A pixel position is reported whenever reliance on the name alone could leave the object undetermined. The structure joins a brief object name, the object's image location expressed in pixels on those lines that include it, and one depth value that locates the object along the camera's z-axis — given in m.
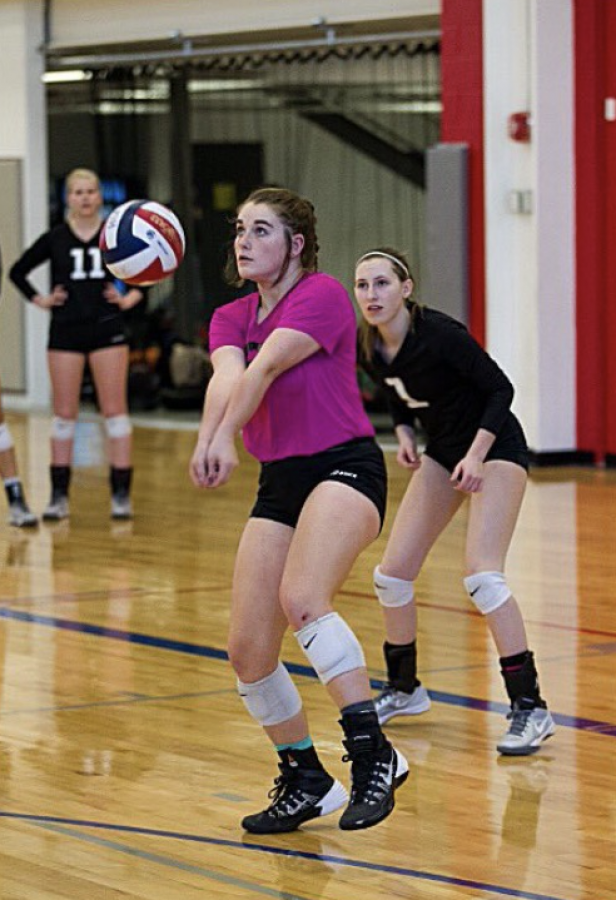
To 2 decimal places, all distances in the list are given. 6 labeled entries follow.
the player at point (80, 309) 20.98
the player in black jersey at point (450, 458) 11.36
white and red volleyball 12.00
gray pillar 26.98
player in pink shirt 9.31
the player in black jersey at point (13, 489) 21.00
